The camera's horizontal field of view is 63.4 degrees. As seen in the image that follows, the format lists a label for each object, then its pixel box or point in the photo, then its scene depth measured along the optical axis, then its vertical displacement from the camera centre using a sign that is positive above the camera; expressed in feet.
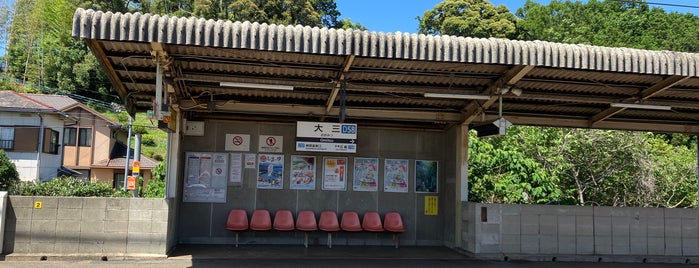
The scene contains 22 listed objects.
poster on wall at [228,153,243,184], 37.73 +0.77
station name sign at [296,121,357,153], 35.19 +2.79
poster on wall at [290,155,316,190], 38.29 +0.67
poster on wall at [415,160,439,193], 39.58 +0.69
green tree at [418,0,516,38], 171.73 +53.31
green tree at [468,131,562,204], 46.06 +0.83
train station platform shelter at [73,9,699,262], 25.54 +4.57
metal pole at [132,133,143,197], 80.87 +4.44
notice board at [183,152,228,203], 37.24 +0.14
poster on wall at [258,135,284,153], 38.14 +2.51
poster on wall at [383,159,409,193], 39.24 +0.69
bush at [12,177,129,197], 32.35 -0.80
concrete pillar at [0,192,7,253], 29.17 -2.02
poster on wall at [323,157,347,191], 38.63 +0.67
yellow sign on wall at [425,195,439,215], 39.42 -1.32
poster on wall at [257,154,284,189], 38.04 +0.65
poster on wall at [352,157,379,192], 38.91 +0.49
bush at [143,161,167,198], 66.17 -0.70
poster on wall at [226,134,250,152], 37.90 +2.54
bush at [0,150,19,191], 59.52 +0.50
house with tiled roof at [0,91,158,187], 118.32 +6.75
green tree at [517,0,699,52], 144.46 +46.82
